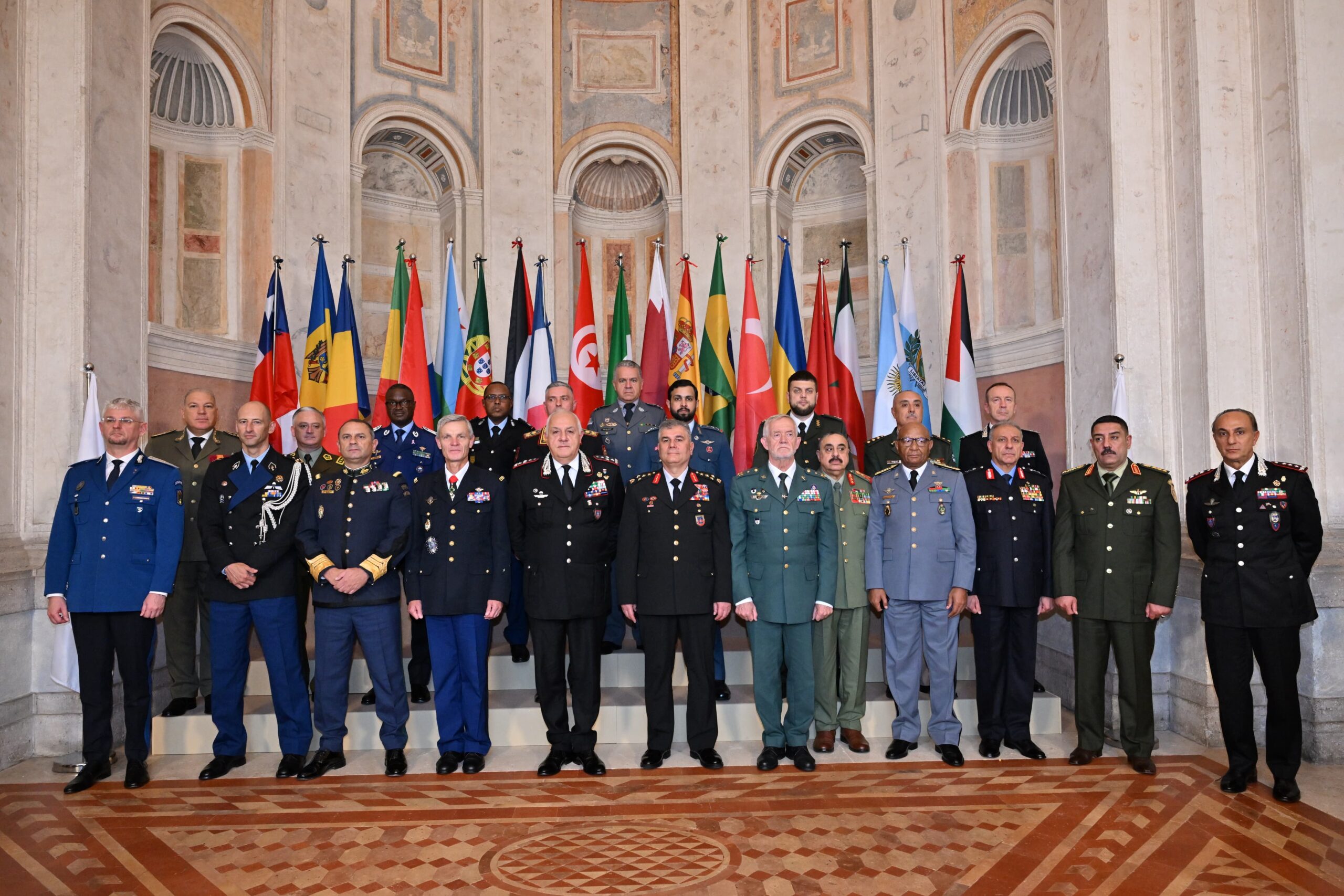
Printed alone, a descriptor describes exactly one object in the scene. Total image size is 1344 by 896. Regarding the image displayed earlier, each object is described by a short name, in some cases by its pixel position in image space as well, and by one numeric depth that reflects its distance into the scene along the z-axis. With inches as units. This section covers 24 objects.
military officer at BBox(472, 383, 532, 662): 219.5
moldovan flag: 289.7
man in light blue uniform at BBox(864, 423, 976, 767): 187.2
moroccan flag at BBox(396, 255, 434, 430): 289.4
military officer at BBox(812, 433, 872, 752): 190.4
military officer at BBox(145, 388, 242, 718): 203.5
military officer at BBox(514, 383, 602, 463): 204.7
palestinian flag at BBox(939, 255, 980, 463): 278.1
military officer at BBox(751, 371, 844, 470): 210.5
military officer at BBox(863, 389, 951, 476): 215.6
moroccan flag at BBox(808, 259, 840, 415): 292.8
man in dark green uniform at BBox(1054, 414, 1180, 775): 178.5
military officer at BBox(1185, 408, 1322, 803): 165.0
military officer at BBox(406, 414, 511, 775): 181.5
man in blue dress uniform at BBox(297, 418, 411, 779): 178.2
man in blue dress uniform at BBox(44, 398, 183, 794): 176.9
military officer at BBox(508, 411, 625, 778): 179.8
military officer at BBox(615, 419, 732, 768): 181.0
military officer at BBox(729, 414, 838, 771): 182.9
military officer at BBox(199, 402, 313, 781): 179.8
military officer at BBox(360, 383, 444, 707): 225.1
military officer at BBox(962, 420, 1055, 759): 188.9
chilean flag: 284.0
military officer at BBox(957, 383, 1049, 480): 201.5
